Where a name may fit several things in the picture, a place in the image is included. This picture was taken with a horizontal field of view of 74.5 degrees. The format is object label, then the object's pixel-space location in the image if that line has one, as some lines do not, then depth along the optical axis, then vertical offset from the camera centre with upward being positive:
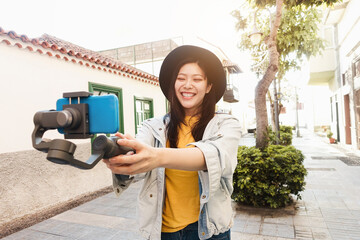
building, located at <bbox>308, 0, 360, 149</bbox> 10.11 +2.67
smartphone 0.68 +0.04
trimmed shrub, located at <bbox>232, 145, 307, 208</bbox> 4.16 -1.03
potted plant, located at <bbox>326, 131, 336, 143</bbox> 14.78 -1.31
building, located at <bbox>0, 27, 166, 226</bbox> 4.38 +0.30
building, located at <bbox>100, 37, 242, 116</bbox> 14.50 +4.80
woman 1.20 -0.13
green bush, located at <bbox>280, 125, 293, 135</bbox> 17.20 -0.74
